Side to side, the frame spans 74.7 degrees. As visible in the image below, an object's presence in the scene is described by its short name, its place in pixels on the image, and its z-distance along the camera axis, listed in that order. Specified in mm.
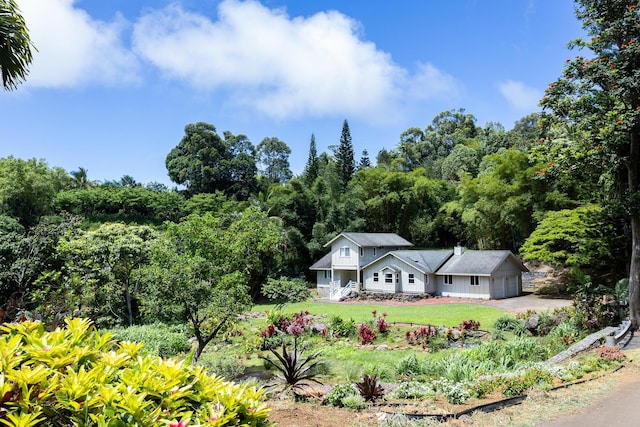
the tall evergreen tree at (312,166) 48688
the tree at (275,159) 74562
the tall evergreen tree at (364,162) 60594
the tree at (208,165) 52250
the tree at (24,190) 36625
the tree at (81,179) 56938
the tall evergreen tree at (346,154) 55406
